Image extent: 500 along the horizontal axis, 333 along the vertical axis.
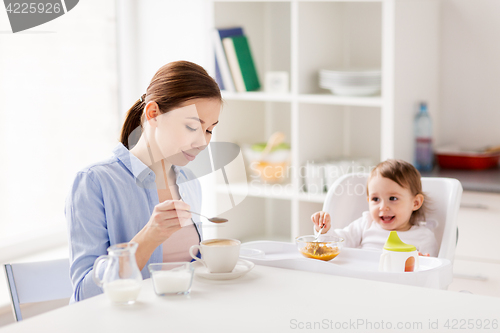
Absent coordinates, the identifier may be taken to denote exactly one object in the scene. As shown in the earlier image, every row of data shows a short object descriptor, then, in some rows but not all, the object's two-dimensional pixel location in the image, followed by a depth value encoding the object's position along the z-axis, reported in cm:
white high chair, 270
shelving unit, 333
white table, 207
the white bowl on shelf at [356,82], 339
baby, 278
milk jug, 214
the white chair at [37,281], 247
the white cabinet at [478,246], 317
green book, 366
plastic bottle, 343
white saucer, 228
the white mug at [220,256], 230
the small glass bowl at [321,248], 242
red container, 344
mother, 238
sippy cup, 234
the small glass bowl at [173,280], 219
